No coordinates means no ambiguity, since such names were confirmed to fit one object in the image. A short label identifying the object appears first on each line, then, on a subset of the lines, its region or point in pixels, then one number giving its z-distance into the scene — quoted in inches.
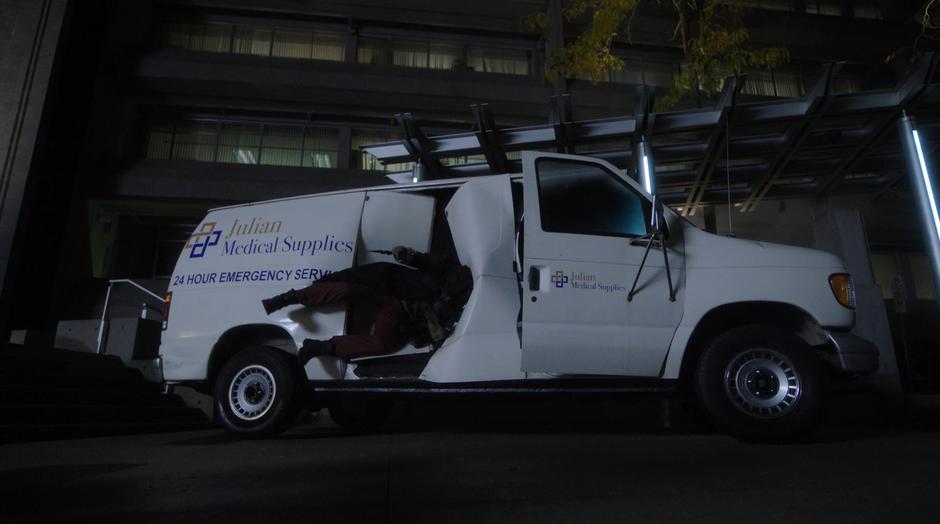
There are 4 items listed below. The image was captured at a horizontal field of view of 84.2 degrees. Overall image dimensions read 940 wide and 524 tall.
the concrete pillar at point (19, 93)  454.3
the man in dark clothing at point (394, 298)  189.6
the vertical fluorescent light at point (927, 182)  267.9
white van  166.6
